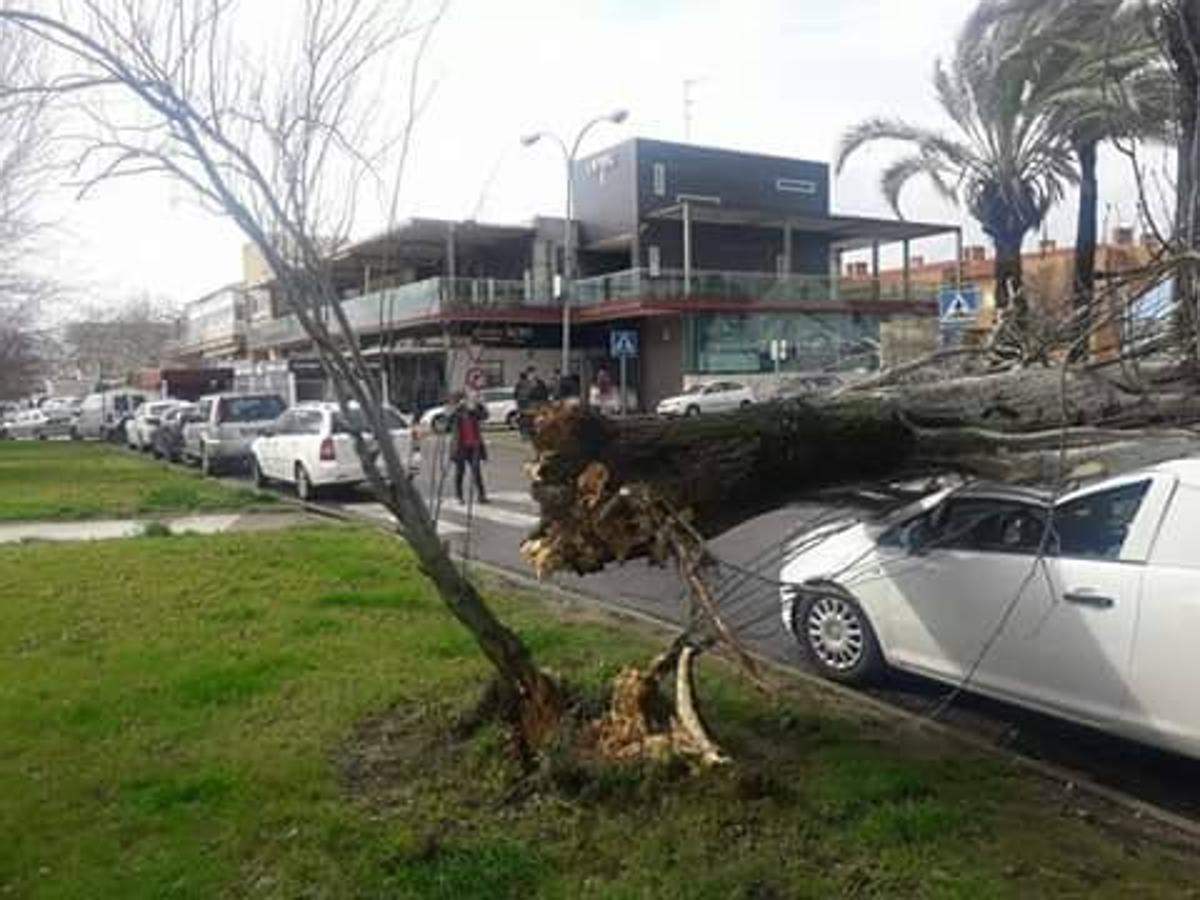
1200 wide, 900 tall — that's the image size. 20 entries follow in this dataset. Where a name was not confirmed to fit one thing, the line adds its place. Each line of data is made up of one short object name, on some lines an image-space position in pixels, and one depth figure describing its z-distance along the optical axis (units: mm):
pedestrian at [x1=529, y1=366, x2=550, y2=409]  26944
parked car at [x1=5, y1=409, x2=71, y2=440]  51594
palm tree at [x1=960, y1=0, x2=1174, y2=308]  13078
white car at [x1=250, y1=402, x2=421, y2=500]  17375
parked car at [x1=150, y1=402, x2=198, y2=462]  27625
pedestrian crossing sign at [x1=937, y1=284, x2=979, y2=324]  13234
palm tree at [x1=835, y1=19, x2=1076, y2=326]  19562
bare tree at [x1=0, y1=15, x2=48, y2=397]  28956
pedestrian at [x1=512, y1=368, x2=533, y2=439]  32062
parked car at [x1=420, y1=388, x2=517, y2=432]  37031
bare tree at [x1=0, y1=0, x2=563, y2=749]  4387
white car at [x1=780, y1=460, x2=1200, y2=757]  4652
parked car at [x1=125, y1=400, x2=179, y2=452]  31594
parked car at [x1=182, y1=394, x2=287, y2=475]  22984
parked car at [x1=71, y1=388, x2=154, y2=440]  42375
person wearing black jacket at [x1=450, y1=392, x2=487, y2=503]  15802
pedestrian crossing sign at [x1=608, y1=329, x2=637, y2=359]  30500
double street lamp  35219
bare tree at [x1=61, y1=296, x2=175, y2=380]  75812
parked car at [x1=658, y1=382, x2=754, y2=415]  32344
